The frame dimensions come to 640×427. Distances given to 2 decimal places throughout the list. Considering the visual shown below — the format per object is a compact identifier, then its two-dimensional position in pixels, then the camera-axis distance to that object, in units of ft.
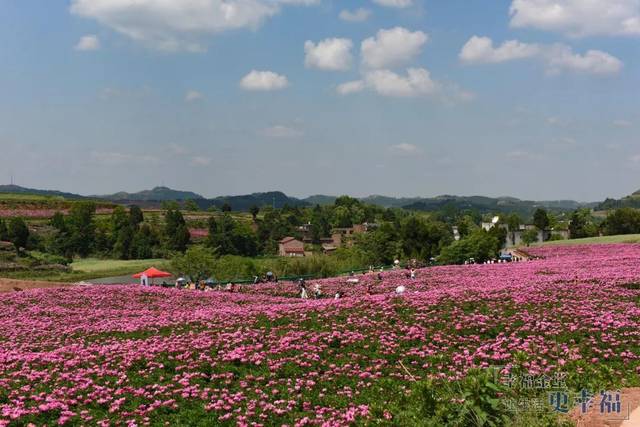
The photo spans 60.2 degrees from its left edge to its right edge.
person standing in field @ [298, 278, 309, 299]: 113.38
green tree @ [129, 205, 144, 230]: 547.49
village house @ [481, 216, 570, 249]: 513.04
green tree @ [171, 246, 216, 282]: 187.73
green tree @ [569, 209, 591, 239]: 457.27
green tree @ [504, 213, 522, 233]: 588.09
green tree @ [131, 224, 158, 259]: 458.50
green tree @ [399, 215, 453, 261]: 283.79
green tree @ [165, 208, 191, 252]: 470.80
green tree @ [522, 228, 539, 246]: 469.16
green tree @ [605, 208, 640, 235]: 394.73
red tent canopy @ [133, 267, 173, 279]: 140.15
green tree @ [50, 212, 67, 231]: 464.24
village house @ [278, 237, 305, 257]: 561.02
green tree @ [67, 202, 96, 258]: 456.32
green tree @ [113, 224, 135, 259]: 456.86
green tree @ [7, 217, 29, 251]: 410.31
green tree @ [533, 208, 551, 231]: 499.92
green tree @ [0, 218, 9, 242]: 406.07
